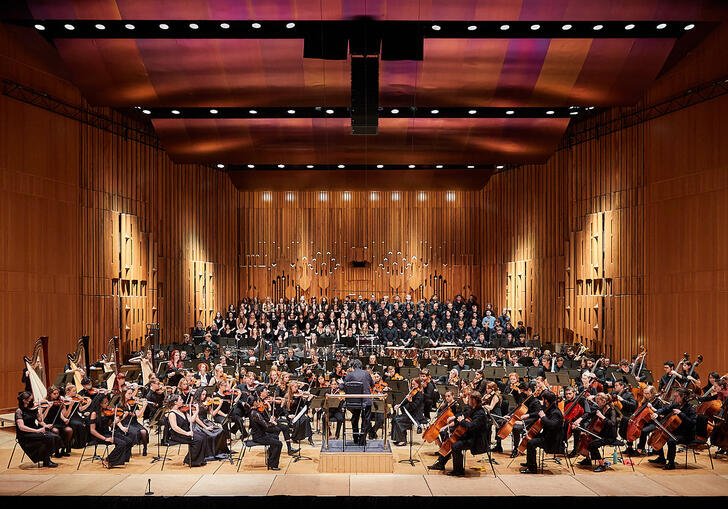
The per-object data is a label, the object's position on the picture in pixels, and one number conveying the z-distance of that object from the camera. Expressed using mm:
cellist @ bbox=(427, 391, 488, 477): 8828
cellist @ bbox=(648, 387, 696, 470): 9070
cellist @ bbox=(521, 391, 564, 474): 8955
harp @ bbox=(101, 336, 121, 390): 12273
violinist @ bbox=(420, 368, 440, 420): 11153
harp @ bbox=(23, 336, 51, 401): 10555
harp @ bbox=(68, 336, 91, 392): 12039
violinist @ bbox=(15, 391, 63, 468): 9102
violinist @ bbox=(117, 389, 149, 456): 9703
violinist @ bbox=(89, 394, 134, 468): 9391
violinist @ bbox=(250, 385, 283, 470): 9312
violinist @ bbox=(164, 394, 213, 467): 9320
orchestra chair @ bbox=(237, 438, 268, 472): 9344
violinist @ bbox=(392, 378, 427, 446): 10836
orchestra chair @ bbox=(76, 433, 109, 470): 9547
